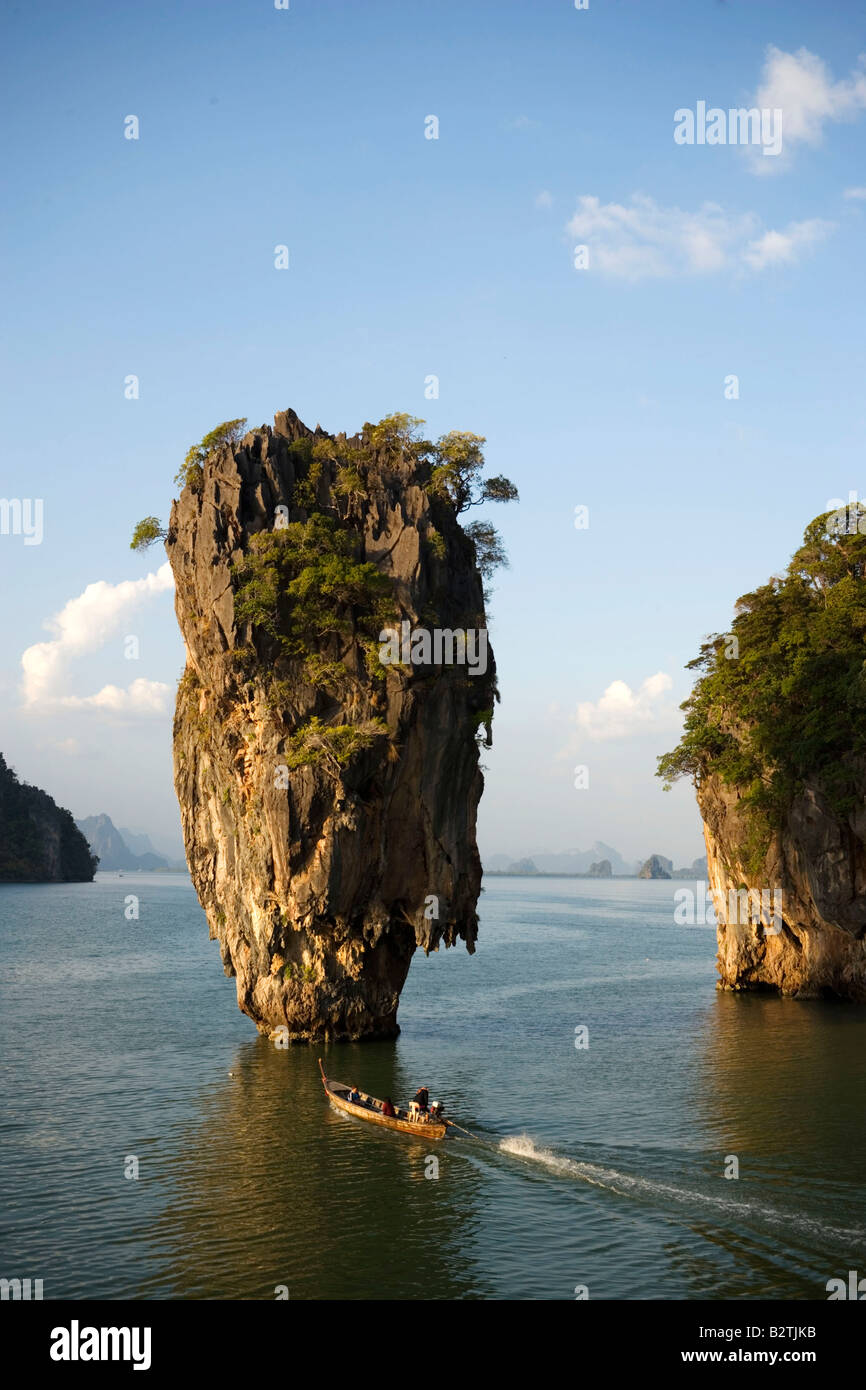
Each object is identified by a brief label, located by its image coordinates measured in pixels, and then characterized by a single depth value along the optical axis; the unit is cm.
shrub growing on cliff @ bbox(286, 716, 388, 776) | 4269
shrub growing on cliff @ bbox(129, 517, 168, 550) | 4875
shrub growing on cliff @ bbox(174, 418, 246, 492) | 4769
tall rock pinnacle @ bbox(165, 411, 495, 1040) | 4344
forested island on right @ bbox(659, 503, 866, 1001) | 5678
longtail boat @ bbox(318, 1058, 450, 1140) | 3244
